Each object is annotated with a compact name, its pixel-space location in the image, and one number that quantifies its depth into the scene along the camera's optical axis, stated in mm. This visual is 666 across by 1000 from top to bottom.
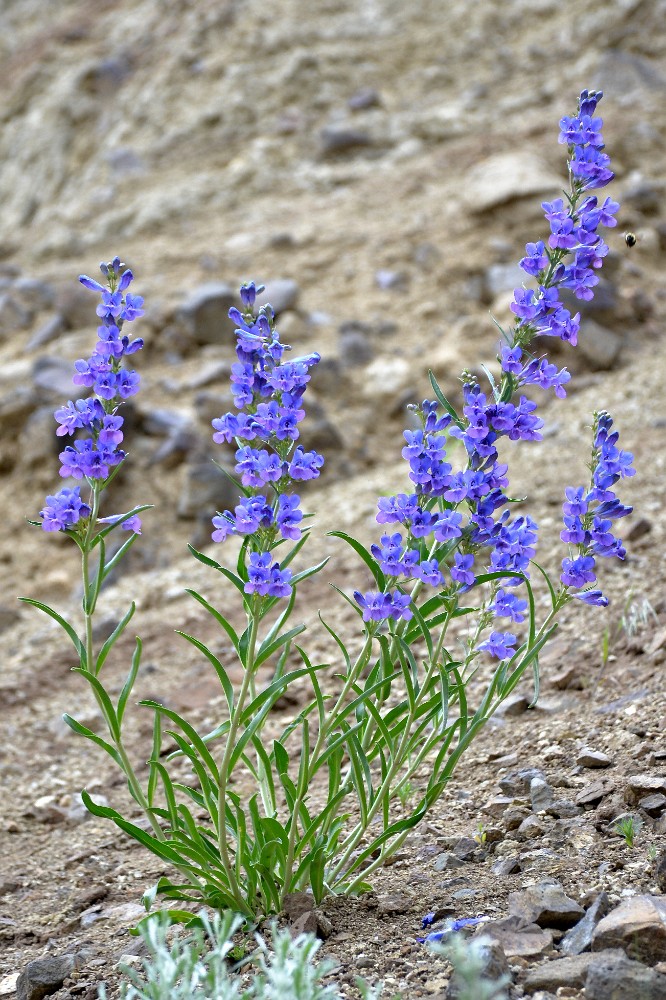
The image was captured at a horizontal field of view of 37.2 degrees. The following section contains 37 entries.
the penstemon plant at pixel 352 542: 2117
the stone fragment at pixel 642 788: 2559
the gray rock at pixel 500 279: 7754
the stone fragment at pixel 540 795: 2752
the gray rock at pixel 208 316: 7895
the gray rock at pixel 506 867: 2438
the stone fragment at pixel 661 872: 2199
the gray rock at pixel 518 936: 2049
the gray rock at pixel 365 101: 11641
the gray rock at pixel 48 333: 8602
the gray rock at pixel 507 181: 8312
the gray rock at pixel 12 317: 8992
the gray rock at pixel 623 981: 1800
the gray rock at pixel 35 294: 9180
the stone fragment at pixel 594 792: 2691
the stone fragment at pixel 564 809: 2674
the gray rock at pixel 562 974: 1904
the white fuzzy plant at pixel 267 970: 1714
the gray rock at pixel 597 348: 7137
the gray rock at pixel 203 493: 6527
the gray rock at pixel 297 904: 2309
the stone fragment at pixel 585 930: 2049
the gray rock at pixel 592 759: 2906
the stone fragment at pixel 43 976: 2348
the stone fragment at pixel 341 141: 11148
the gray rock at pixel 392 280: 8398
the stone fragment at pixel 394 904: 2365
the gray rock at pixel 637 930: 1943
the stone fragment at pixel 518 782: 2889
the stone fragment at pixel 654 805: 2510
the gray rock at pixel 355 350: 7648
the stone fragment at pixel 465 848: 2625
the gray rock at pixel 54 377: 7551
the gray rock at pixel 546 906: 2141
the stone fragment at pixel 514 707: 3537
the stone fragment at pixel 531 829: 2604
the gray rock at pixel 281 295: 8078
